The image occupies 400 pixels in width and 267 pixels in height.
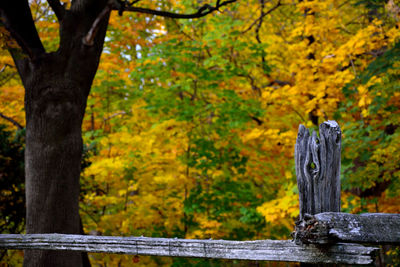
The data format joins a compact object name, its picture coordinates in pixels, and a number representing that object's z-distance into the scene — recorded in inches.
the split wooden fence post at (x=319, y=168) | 221.6
